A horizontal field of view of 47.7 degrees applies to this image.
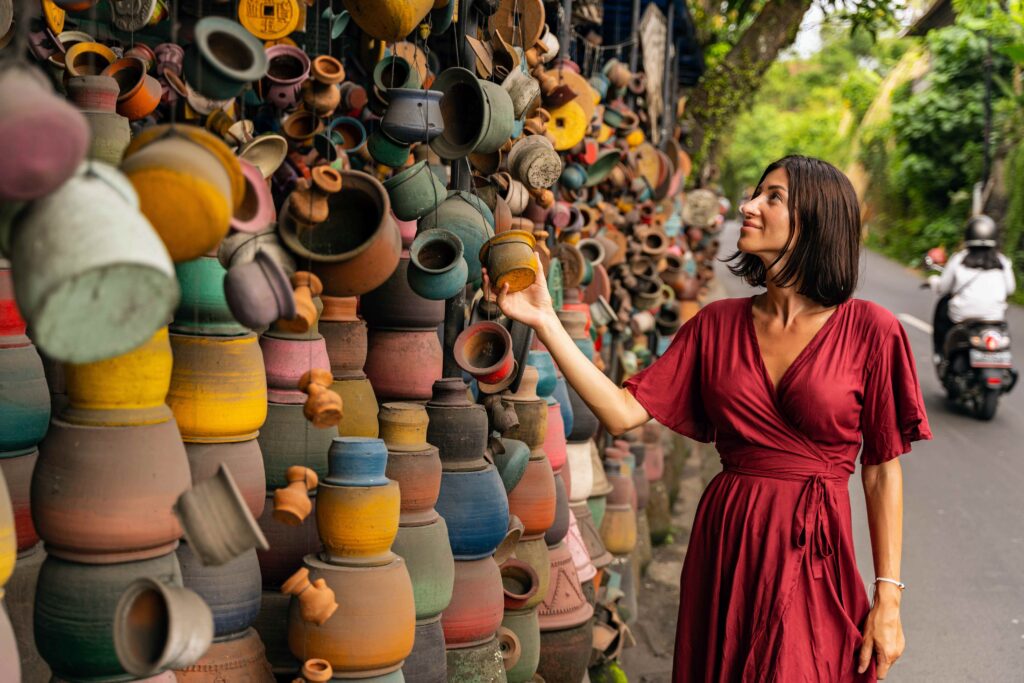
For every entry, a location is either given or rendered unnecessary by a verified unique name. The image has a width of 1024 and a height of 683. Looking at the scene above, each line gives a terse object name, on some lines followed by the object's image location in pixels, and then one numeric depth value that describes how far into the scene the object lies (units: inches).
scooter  357.4
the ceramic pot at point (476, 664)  95.7
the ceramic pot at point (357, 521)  75.0
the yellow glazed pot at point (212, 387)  71.7
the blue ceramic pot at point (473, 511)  94.1
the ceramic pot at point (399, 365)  95.6
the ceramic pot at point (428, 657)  85.7
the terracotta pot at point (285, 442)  81.7
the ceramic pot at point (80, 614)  60.4
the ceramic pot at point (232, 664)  72.8
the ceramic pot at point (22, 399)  66.3
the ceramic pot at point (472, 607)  95.0
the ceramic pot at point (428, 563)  85.4
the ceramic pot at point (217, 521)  51.5
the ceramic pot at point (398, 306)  94.3
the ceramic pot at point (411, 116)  83.4
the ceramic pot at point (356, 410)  88.9
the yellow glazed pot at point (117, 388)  60.9
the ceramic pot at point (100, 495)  60.1
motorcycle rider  360.5
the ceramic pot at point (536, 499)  115.1
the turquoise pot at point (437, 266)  83.0
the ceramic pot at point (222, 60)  51.4
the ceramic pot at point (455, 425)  94.2
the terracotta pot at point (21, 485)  67.8
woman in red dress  88.0
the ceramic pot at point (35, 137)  39.2
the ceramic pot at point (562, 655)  125.8
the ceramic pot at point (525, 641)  111.7
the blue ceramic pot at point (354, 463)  75.4
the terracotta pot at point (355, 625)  76.0
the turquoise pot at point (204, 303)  70.6
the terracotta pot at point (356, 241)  67.9
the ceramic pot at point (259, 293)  53.3
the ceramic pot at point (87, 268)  40.5
